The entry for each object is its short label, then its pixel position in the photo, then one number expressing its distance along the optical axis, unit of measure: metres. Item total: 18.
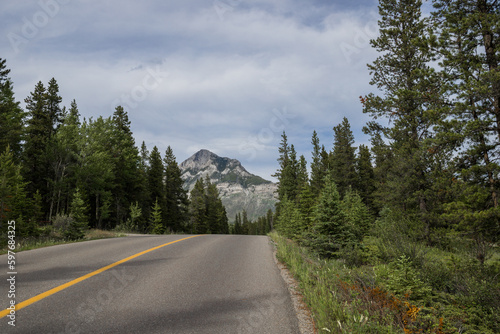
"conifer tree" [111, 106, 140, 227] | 38.38
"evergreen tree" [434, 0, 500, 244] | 8.88
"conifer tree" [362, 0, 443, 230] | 16.12
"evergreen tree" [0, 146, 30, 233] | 15.25
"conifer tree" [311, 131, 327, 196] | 44.61
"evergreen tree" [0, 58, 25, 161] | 26.08
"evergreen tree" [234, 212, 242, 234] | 98.75
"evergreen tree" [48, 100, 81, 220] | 31.56
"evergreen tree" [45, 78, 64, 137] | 35.88
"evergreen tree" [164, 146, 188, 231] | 47.94
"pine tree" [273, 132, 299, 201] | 50.20
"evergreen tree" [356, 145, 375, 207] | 40.66
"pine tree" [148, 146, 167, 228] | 44.94
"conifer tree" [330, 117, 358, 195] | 40.78
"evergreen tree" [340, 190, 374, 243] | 19.99
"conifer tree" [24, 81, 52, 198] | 31.64
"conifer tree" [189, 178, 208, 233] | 52.66
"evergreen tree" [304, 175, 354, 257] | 11.68
